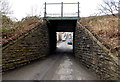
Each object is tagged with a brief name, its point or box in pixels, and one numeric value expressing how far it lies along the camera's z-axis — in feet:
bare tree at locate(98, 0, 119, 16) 20.13
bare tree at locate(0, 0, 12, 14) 31.27
